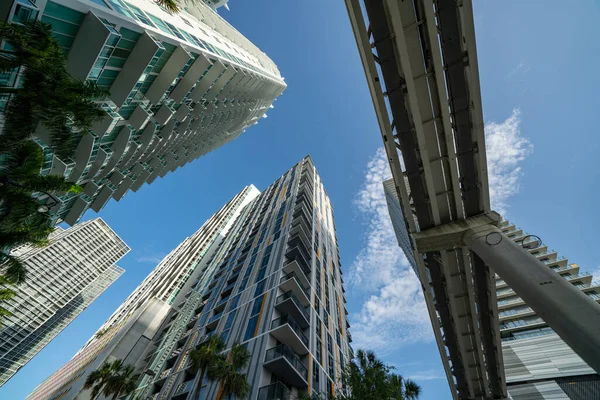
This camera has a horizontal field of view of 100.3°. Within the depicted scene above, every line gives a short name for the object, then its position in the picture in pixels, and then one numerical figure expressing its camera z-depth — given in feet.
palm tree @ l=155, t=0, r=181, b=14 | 29.48
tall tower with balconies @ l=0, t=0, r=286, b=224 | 46.42
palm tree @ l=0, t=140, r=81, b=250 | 25.05
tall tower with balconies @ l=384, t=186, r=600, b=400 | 108.58
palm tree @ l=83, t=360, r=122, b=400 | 78.80
